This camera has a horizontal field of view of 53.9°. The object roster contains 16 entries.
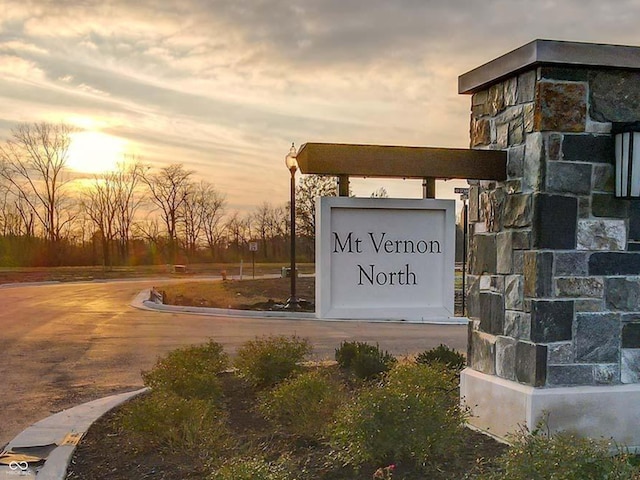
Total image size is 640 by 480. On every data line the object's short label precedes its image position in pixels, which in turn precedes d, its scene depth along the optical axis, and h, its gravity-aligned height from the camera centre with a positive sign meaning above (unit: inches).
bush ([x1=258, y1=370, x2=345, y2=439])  191.0 -51.9
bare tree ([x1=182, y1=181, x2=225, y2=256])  1980.8 +50.1
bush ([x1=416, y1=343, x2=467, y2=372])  271.5 -50.9
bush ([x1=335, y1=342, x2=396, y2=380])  263.9 -51.9
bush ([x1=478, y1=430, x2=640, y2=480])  126.7 -45.8
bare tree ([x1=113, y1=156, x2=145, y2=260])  1966.0 +51.7
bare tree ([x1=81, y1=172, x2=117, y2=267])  1921.1 +77.1
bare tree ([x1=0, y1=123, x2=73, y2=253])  1806.1 +101.6
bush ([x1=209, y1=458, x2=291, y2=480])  133.4 -50.0
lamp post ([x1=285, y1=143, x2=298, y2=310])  517.3 +25.4
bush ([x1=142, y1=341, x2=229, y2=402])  232.2 -51.7
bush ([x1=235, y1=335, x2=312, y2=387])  257.4 -50.2
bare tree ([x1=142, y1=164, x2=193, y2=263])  1914.4 +102.8
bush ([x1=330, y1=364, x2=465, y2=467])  157.6 -48.0
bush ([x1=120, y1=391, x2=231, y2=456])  181.2 -55.2
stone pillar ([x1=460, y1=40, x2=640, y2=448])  176.9 -2.1
